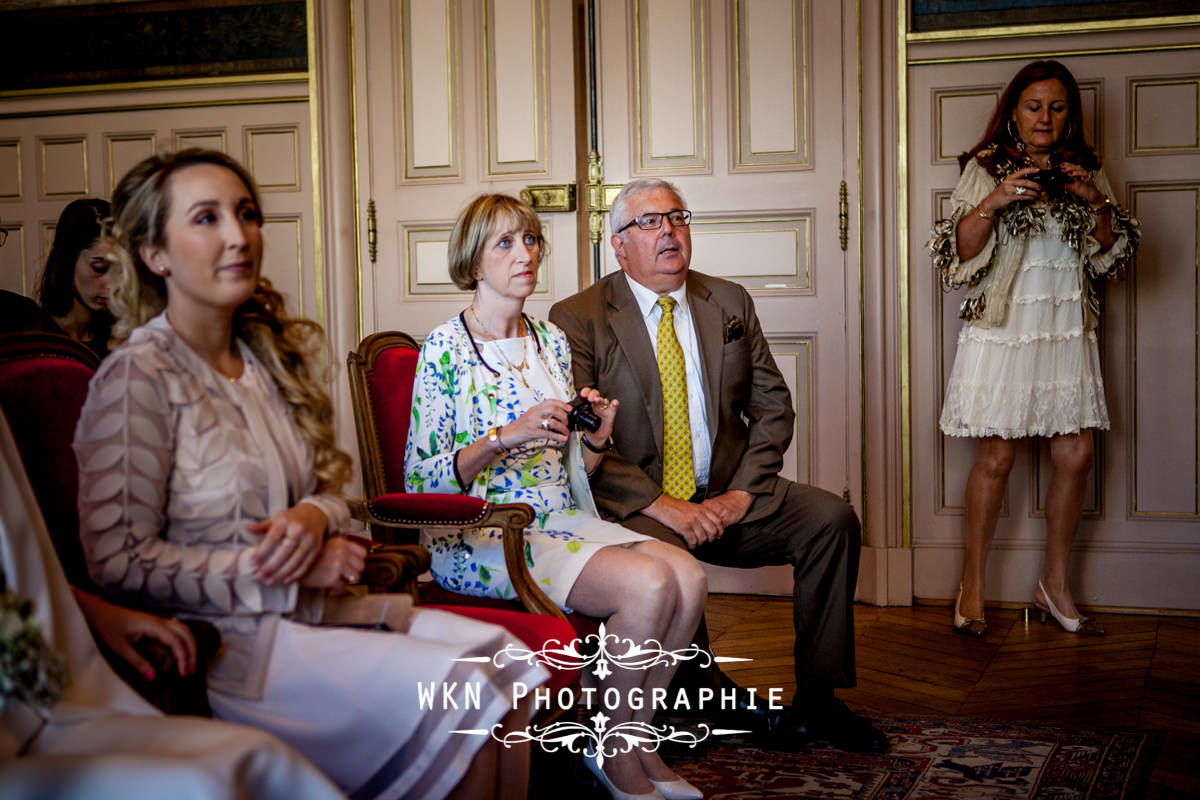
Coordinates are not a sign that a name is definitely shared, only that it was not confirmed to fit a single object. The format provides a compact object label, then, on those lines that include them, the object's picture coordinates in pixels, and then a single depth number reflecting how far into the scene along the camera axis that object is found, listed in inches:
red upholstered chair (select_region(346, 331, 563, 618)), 84.9
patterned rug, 91.6
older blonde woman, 89.0
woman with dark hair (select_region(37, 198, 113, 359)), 118.8
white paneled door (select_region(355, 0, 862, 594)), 161.2
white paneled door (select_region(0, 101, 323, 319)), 177.6
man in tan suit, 105.3
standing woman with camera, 142.3
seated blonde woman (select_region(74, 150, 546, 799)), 56.9
